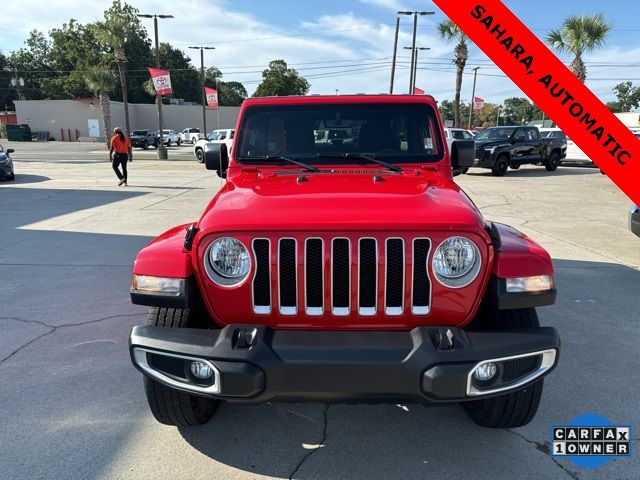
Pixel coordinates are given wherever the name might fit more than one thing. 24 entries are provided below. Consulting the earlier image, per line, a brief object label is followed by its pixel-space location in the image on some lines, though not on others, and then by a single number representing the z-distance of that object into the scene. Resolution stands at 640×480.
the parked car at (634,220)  5.77
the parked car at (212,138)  25.79
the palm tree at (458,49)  31.14
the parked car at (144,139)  41.12
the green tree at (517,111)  104.41
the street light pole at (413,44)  31.84
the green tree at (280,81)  69.69
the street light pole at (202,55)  35.30
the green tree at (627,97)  101.89
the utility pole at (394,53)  33.00
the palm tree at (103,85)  45.50
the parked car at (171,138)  45.21
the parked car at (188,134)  51.61
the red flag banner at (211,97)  30.29
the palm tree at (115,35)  39.78
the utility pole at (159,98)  26.75
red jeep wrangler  2.06
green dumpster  51.25
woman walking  13.55
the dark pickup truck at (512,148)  17.77
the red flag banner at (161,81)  24.47
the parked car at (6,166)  15.48
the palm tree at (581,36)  25.75
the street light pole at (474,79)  54.44
